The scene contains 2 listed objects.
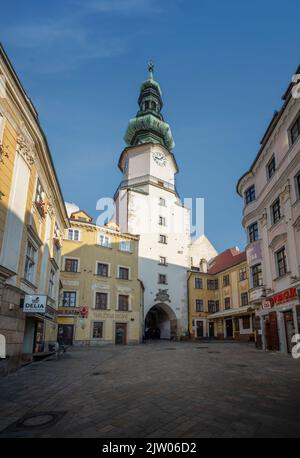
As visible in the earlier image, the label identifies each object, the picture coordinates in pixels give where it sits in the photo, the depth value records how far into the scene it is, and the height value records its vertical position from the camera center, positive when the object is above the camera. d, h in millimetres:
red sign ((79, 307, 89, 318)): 28922 +688
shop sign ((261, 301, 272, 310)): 19425 +1028
